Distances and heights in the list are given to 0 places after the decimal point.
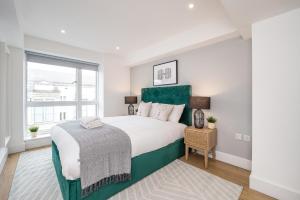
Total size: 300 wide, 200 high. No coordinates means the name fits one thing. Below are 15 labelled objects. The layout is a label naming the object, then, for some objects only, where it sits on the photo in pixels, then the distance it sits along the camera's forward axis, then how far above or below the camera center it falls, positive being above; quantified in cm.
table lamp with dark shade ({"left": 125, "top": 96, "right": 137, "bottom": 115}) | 445 -1
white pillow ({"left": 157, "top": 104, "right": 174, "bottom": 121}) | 309 -27
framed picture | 349 +70
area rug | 169 -117
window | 358 +29
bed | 141 -86
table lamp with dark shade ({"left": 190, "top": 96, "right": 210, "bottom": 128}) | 256 -12
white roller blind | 344 +108
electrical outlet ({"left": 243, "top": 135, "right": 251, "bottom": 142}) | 235 -66
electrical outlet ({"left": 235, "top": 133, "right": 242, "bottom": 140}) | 245 -65
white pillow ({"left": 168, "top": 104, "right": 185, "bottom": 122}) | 301 -29
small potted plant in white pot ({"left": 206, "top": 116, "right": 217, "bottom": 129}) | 265 -43
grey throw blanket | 144 -66
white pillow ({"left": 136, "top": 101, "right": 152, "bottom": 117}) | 361 -25
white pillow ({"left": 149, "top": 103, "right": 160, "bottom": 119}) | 330 -26
